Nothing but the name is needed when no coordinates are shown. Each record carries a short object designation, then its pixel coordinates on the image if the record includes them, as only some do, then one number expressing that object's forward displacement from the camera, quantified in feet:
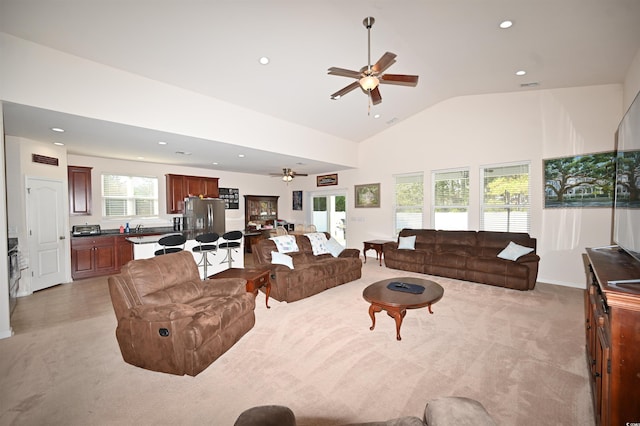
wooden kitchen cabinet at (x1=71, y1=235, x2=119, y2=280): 17.58
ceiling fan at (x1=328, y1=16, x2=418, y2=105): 8.73
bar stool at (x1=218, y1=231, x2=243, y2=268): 16.41
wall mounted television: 6.57
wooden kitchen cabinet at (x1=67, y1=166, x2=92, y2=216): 18.51
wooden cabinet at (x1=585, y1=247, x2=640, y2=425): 4.30
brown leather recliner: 7.45
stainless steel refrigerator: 22.12
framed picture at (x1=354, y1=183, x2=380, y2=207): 25.02
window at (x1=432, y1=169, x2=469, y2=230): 19.89
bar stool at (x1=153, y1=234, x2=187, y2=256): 13.74
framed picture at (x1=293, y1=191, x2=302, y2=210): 32.50
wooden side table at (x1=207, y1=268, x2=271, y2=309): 11.44
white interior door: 15.29
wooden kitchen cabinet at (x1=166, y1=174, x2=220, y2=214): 22.70
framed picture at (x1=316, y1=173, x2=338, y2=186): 28.66
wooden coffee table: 9.62
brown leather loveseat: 13.42
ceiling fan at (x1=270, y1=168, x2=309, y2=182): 21.71
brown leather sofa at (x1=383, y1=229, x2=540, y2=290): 15.01
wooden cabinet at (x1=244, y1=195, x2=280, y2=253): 28.35
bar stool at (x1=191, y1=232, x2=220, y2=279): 15.14
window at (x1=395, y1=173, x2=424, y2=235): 22.33
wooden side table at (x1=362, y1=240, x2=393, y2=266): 22.07
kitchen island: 15.39
